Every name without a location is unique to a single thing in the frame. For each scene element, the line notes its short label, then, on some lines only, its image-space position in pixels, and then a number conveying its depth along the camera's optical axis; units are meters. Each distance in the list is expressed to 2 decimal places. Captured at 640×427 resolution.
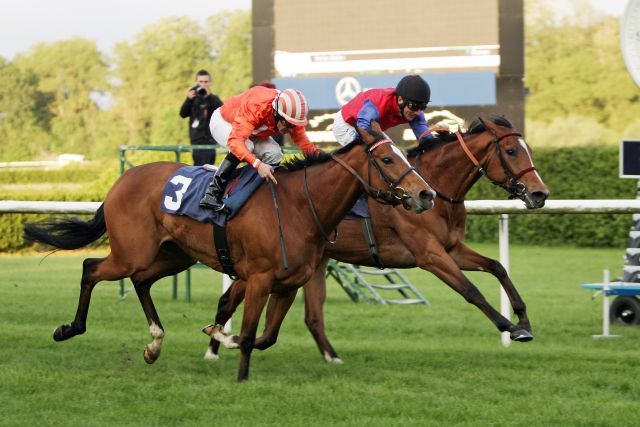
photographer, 20.28
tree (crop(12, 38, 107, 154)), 91.62
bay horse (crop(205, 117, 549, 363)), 12.55
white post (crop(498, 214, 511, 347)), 14.94
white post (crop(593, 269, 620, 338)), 16.45
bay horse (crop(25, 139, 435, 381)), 10.92
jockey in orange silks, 11.36
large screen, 31.34
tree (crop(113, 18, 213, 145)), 87.37
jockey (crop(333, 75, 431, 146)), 12.52
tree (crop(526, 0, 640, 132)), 74.19
